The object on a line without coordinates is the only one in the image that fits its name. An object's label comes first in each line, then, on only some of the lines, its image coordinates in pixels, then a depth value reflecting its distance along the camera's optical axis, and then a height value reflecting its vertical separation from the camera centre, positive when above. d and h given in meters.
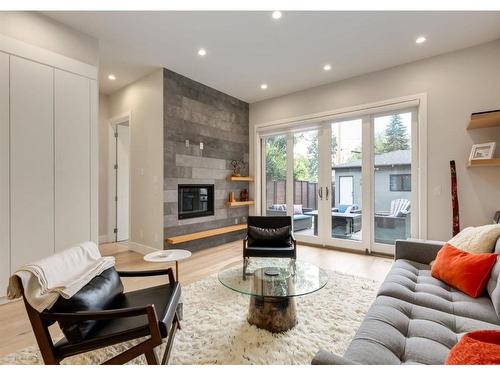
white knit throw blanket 1.32 -0.52
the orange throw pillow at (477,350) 0.87 -0.59
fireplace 4.42 -0.23
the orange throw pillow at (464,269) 1.76 -0.61
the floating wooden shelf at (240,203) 5.25 -0.32
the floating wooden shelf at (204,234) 4.09 -0.83
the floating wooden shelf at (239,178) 5.24 +0.22
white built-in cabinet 2.56 +0.33
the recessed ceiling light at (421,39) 3.19 +1.93
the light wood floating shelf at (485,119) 3.00 +0.84
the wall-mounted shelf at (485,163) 2.98 +0.31
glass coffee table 1.93 -0.79
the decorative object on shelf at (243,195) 5.61 -0.16
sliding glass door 4.02 +0.16
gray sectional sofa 1.17 -0.76
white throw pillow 1.98 -0.42
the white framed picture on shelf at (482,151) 3.12 +0.48
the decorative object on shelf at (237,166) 5.42 +0.49
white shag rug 1.68 -1.12
